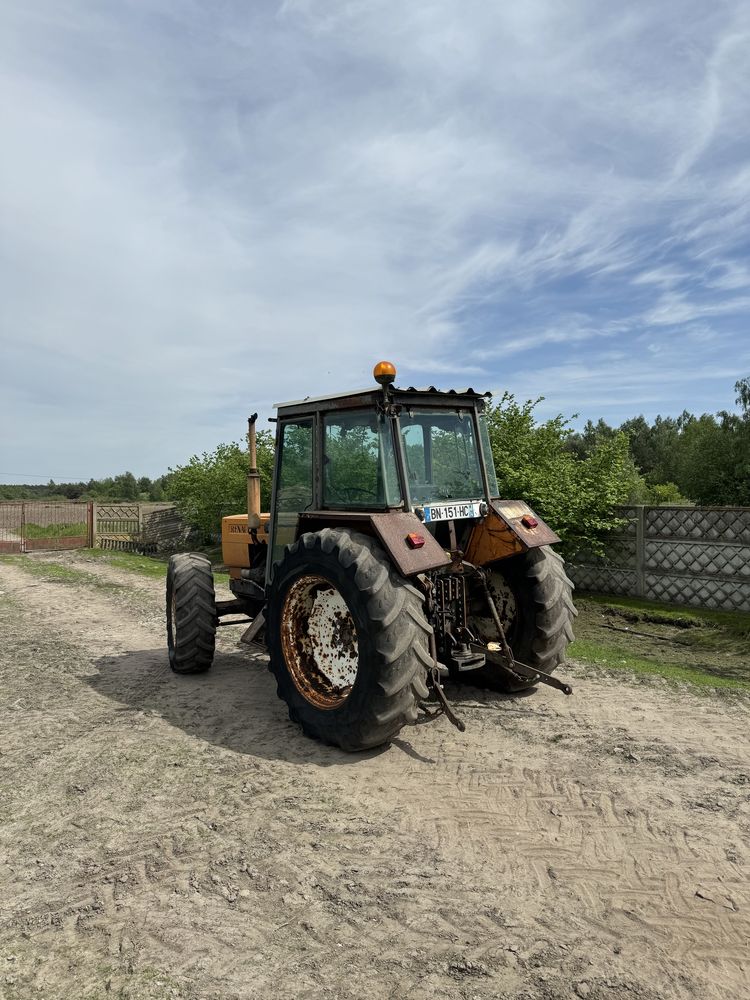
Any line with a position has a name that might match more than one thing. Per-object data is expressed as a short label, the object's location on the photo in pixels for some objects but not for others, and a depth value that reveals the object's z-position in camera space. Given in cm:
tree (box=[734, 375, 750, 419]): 2923
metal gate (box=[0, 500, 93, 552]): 2016
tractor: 429
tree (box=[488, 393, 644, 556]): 1112
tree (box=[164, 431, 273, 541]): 1805
